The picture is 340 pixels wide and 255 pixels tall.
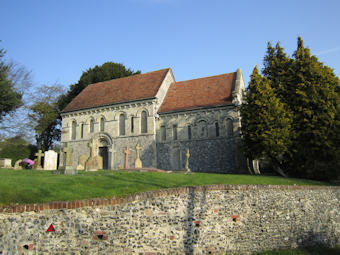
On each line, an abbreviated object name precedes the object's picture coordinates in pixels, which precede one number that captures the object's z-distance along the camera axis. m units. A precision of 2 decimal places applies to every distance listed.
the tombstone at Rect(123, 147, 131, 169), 22.12
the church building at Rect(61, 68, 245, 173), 24.55
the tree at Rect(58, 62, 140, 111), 40.56
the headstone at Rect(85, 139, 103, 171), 17.86
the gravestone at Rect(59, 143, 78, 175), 15.40
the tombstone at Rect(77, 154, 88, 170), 22.56
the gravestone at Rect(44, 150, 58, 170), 22.38
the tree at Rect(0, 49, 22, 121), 23.06
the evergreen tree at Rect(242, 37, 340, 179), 18.14
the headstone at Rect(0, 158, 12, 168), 25.85
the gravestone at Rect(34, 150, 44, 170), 21.76
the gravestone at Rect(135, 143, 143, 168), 21.86
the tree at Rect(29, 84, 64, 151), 36.80
